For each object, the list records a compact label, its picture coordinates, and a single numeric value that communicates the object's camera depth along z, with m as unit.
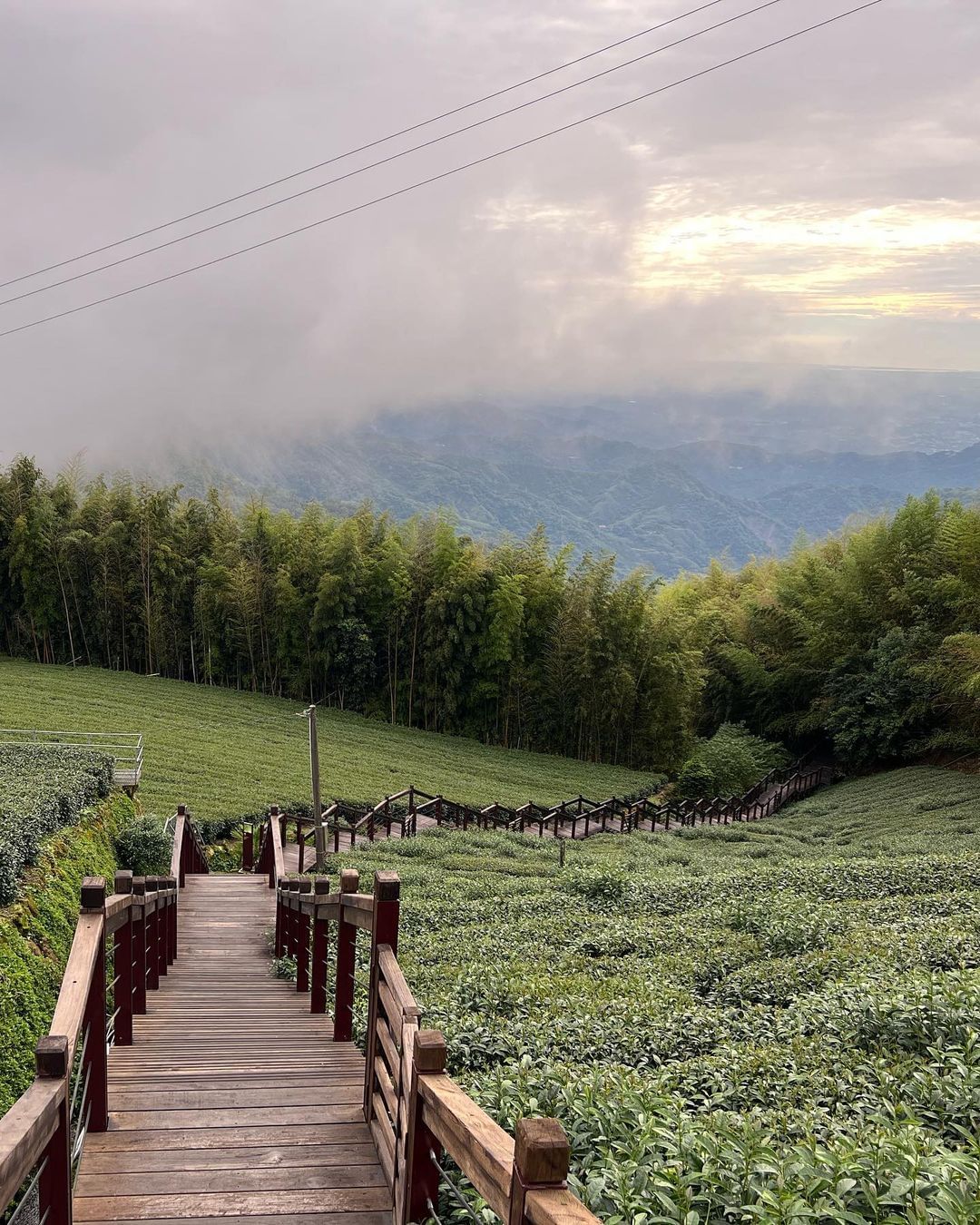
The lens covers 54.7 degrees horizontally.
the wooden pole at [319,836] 14.19
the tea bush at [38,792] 7.69
